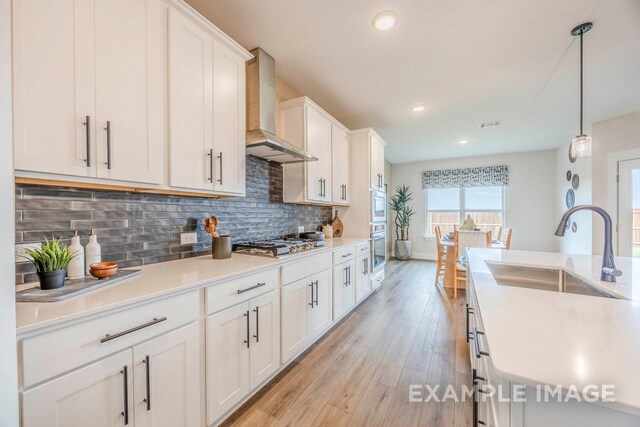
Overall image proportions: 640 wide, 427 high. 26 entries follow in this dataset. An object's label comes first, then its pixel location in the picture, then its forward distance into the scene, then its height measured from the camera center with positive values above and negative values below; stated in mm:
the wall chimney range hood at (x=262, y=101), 2246 +996
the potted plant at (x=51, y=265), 1029 -216
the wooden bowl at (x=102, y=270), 1194 -273
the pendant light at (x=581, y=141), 1988 +580
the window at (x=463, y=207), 6242 +109
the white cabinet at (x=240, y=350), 1372 -838
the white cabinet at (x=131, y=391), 854 -692
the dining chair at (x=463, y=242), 3736 -467
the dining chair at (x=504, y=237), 4096 -501
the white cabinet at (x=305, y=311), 1934 -854
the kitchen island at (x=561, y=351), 543 -356
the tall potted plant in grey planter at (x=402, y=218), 6637 -182
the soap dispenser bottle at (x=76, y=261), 1191 -232
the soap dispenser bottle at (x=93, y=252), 1312 -205
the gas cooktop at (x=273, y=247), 1935 -295
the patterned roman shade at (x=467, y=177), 6082 +846
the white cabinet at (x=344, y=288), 2692 -859
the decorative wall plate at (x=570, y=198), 4797 +250
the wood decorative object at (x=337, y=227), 3846 -234
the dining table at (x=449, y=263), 4063 -836
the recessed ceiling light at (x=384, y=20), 1866 +1435
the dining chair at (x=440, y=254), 4227 -710
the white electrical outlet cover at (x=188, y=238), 1840 -195
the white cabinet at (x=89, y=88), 996 +559
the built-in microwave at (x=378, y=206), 3823 +81
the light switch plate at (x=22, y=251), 1143 -174
